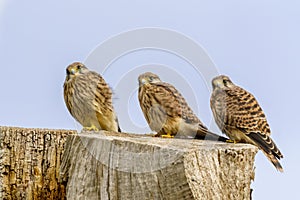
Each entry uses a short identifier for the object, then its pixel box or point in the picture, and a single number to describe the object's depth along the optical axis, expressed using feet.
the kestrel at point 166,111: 35.04
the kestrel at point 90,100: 38.52
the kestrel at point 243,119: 36.55
